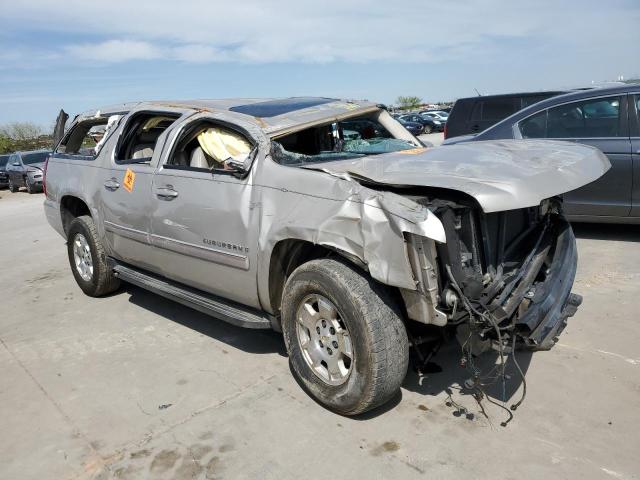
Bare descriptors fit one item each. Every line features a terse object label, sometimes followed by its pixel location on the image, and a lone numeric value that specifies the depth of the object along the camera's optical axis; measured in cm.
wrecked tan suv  287
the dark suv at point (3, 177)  2208
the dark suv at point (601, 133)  583
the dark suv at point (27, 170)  1905
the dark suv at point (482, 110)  894
